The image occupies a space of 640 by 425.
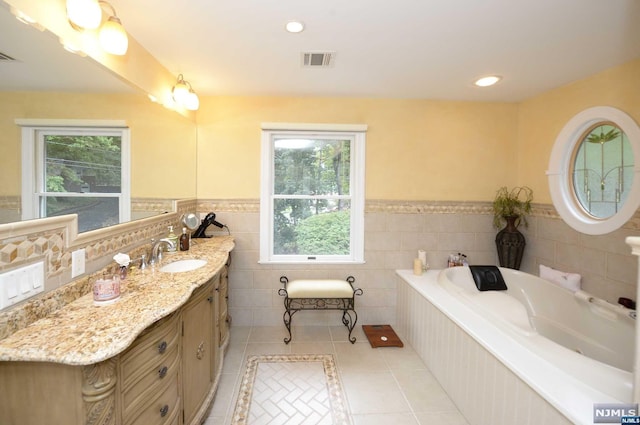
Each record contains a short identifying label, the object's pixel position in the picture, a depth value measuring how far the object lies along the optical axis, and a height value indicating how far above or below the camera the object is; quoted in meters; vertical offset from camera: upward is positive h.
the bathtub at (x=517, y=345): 1.30 -0.84
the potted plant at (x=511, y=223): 2.90 -0.17
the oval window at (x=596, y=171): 2.11 +0.32
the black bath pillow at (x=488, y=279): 2.76 -0.71
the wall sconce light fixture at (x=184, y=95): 2.29 +0.88
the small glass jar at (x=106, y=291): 1.28 -0.42
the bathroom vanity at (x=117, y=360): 0.93 -0.60
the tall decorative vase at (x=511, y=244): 2.89 -0.38
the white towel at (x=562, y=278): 2.40 -0.62
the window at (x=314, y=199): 2.99 +0.06
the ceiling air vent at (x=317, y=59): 2.07 +1.10
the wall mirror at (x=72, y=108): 1.10 +0.50
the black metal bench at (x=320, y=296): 2.62 -0.87
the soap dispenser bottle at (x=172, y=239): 2.17 -0.28
